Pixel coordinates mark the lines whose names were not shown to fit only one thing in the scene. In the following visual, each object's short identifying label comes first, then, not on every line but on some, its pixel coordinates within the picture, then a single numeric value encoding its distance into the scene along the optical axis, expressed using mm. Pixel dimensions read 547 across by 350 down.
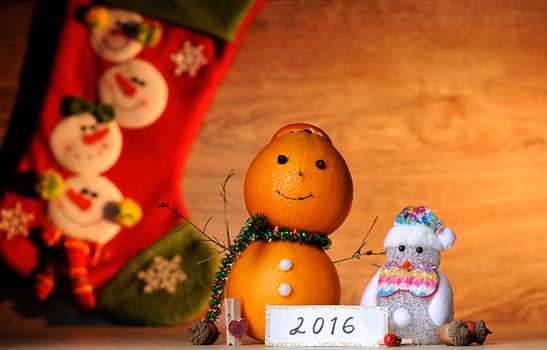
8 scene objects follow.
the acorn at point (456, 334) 868
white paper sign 851
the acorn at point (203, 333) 910
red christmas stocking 1505
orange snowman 924
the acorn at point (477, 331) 897
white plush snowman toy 897
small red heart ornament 900
